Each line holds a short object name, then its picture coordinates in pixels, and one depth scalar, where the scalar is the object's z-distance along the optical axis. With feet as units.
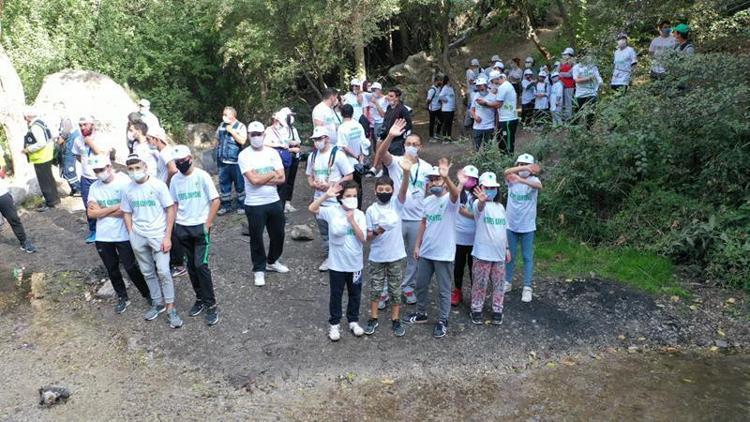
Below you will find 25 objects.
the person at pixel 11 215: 28.37
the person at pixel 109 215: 21.22
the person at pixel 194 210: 20.81
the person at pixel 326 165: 23.30
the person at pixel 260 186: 22.57
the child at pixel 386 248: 19.26
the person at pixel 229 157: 29.76
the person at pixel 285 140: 28.64
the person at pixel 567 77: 41.05
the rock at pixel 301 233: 29.32
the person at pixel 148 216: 20.49
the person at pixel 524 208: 21.93
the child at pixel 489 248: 20.43
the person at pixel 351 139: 25.52
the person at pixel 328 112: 29.22
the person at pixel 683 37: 31.16
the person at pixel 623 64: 34.63
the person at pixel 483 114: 33.73
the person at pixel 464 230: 20.18
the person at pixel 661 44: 30.35
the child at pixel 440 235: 19.83
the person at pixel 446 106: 47.39
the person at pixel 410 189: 20.98
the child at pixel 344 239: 18.88
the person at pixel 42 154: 35.60
